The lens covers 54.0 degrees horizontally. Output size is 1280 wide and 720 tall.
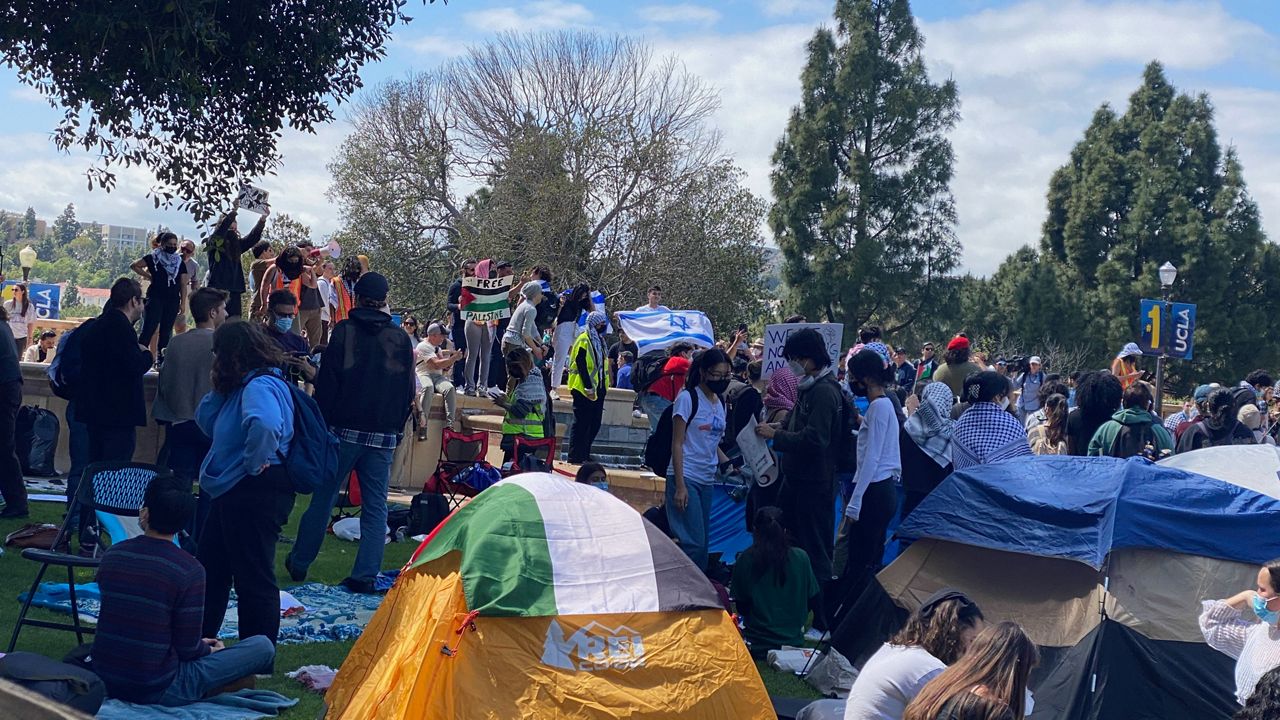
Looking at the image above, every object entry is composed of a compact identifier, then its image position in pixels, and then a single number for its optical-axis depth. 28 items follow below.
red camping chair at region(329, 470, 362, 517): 11.47
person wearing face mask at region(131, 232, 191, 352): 13.46
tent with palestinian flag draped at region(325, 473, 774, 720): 5.32
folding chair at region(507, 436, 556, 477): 11.61
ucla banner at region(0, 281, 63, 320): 40.38
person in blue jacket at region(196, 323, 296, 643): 6.32
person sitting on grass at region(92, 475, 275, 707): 5.49
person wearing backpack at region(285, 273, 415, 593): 8.07
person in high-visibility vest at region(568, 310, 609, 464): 13.06
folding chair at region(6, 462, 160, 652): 7.28
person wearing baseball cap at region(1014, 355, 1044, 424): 19.28
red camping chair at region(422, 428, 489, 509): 11.38
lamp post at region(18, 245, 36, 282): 32.34
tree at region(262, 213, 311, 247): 37.53
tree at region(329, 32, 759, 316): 34.00
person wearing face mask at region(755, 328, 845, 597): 8.52
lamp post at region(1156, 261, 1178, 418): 22.41
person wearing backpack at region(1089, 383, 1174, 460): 9.45
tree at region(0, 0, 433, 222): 7.39
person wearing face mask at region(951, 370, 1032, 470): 8.81
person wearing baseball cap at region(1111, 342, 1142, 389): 13.98
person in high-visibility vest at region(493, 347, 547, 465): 11.62
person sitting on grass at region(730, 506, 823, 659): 8.23
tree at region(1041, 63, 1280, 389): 44.38
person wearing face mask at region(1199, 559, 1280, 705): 5.70
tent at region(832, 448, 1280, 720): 6.68
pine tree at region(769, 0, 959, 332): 46.28
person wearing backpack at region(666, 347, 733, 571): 8.92
